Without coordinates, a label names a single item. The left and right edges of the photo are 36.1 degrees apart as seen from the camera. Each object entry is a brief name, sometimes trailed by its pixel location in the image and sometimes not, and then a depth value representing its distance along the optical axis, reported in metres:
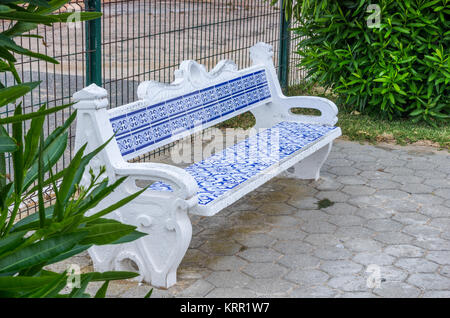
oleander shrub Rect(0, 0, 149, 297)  1.49
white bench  4.15
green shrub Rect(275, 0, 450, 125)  8.06
